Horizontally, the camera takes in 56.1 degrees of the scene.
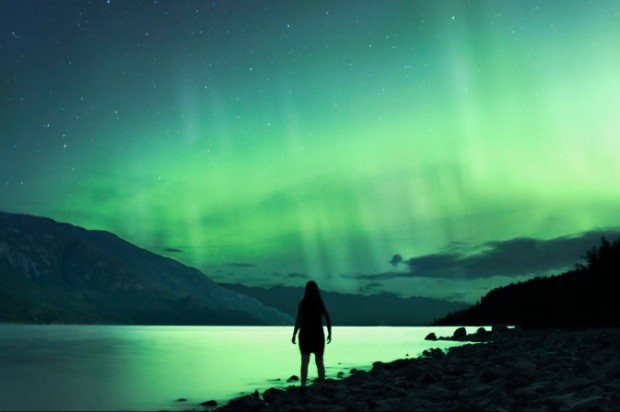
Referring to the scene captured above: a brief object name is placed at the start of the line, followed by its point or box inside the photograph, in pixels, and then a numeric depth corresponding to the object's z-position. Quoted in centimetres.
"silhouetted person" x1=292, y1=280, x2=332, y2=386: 1830
